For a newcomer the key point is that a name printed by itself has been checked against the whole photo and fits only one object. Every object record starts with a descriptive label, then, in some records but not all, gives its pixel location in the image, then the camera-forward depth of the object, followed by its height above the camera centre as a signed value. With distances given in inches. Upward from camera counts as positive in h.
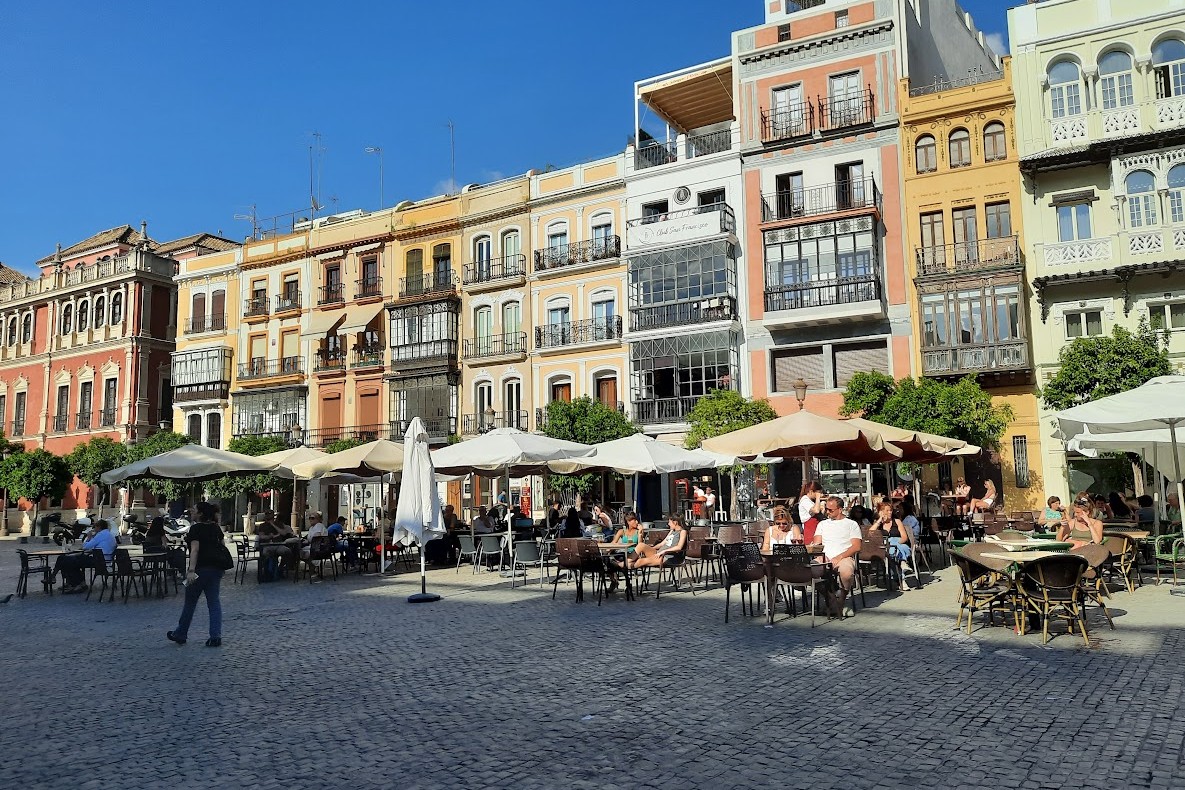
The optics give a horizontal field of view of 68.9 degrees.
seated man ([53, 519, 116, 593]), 602.8 -36.4
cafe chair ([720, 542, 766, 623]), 412.5 -32.9
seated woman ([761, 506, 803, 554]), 450.0 -18.4
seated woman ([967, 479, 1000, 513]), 791.5 -8.0
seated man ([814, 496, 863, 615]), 418.0 -23.2
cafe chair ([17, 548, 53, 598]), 591.5 -46.2
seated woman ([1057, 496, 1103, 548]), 469.4 -20.3
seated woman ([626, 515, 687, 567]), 518.9 -31.3
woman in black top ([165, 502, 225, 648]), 388.8 -30.7
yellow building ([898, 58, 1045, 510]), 1013.8 +289.1
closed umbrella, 554.6 +1.3
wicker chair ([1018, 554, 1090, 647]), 339.0 -37.4
